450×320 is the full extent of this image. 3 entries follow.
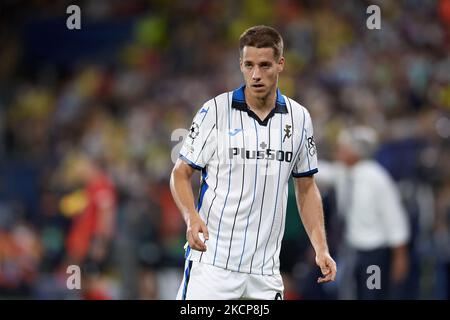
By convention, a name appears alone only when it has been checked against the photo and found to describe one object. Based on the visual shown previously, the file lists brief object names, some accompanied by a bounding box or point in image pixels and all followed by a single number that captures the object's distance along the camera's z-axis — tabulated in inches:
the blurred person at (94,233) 844.6
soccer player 398.6
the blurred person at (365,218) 708.0
